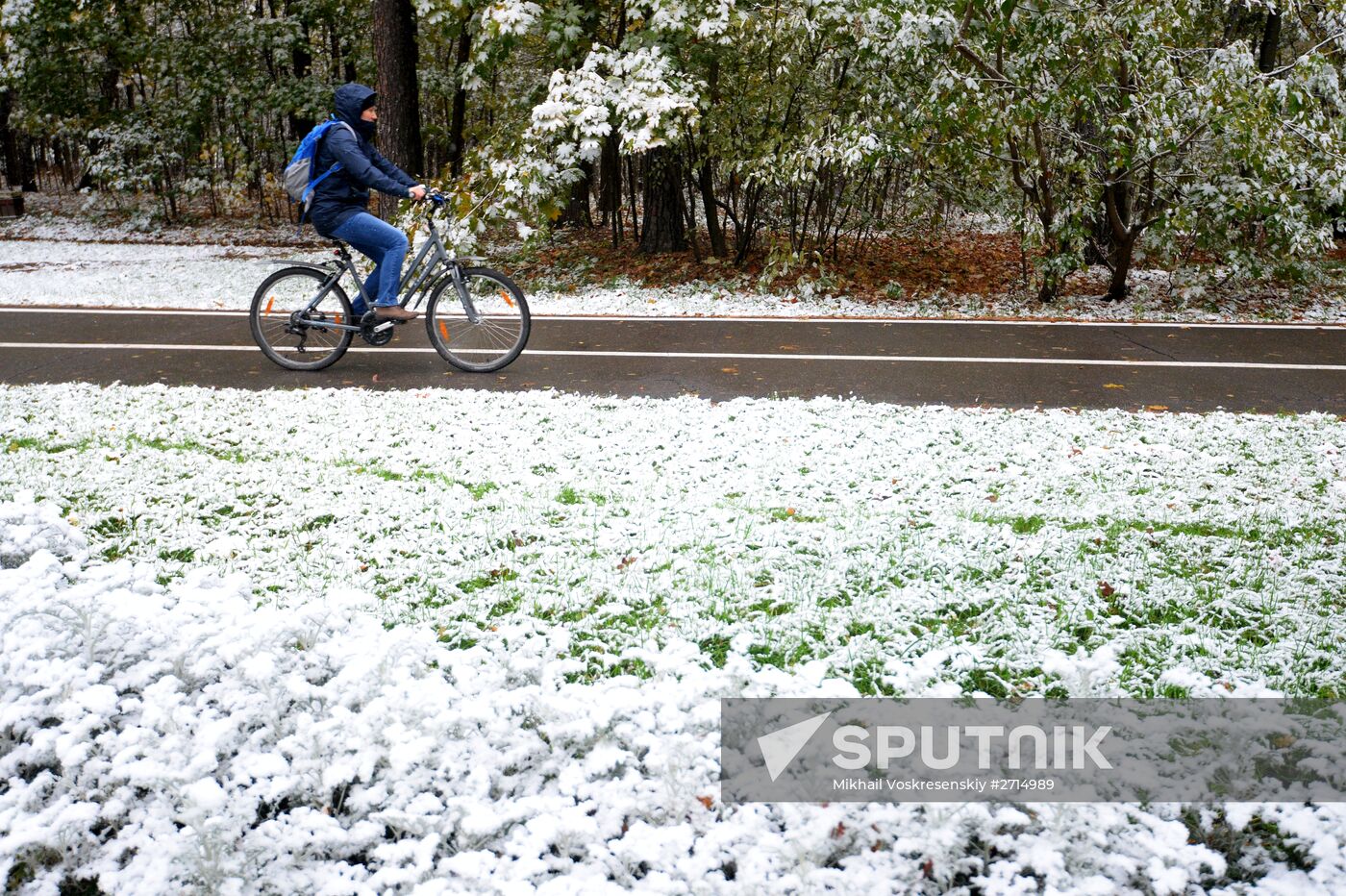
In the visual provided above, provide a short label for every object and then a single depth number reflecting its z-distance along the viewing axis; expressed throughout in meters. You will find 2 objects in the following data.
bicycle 8.16
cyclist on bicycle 7.48
